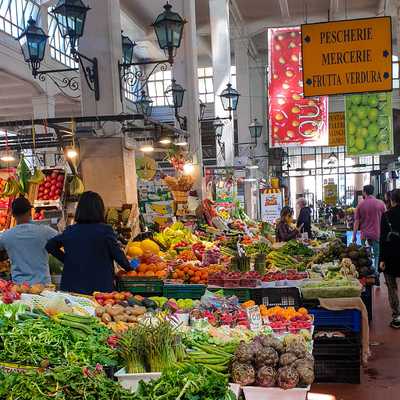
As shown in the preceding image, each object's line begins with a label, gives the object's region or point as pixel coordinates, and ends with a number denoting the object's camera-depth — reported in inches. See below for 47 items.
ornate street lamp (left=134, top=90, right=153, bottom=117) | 583.8
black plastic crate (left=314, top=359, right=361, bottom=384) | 216.5
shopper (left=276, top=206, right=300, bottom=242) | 454.3
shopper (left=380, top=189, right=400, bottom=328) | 281.6
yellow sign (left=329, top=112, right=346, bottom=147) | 687.7
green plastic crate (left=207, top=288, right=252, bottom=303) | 240.8
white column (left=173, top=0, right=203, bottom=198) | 506.9
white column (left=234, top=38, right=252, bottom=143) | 863.7
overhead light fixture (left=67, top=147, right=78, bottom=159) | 304.9
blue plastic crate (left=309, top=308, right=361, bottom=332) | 230.1
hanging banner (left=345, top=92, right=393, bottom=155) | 427.2
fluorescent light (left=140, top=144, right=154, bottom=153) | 349.6
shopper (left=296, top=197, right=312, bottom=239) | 570.9
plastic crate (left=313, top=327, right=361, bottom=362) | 216.7
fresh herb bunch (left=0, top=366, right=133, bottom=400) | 99.9
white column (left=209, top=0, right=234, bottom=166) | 667.4
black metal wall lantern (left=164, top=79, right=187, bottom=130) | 462.9
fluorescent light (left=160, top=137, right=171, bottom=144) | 354.6
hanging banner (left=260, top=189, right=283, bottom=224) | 775.1
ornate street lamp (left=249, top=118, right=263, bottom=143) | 717.9
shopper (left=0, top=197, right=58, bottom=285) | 212.1
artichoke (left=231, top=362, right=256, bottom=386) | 131.0
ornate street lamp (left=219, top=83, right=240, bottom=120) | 546.3
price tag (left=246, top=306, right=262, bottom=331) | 175.3
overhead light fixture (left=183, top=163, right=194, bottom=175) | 444.7
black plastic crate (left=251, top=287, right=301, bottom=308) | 229.6
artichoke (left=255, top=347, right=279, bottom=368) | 134.3
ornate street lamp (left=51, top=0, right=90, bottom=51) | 269.1
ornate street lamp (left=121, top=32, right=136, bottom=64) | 406.3
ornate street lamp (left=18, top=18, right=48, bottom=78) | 320.2
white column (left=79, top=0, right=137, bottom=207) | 319.0
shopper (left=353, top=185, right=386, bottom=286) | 401.4
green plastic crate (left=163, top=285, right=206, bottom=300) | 249.1
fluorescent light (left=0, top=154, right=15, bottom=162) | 308.3
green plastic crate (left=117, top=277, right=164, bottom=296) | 254.4
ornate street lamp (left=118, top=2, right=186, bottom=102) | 311.1
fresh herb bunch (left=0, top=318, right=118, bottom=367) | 118.5
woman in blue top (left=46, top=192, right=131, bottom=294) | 197.5
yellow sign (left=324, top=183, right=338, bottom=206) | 1028.3
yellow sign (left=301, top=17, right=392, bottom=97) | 260.1
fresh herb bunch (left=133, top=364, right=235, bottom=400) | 108.9
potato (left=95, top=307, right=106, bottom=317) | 165.8
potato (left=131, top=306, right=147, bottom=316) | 172.8
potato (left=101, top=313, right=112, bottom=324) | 162.4
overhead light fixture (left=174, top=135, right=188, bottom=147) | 464.7
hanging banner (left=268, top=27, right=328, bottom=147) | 406.3
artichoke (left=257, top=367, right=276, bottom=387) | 131.0
